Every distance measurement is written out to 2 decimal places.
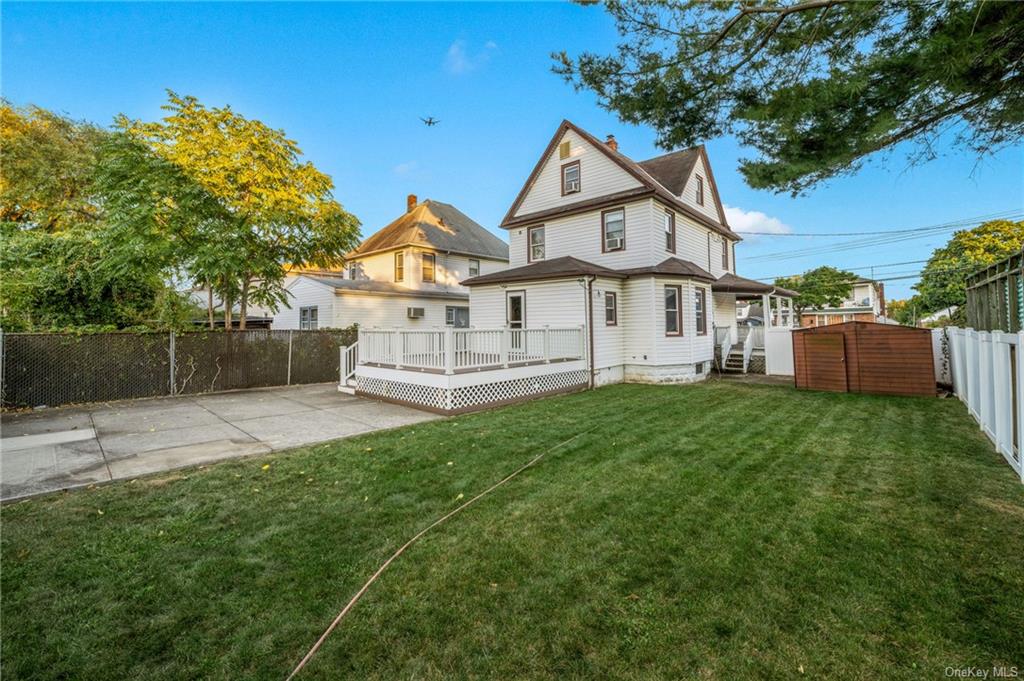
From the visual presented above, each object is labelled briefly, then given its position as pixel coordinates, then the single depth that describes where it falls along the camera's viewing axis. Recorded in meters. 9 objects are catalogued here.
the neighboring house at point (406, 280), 20.06
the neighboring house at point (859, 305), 33.06
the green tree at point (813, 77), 4.30
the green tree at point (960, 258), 27.55
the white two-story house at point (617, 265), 12.66
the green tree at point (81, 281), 10.50
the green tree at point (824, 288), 41.38
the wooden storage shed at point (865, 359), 9.73
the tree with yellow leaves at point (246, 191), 12.20
